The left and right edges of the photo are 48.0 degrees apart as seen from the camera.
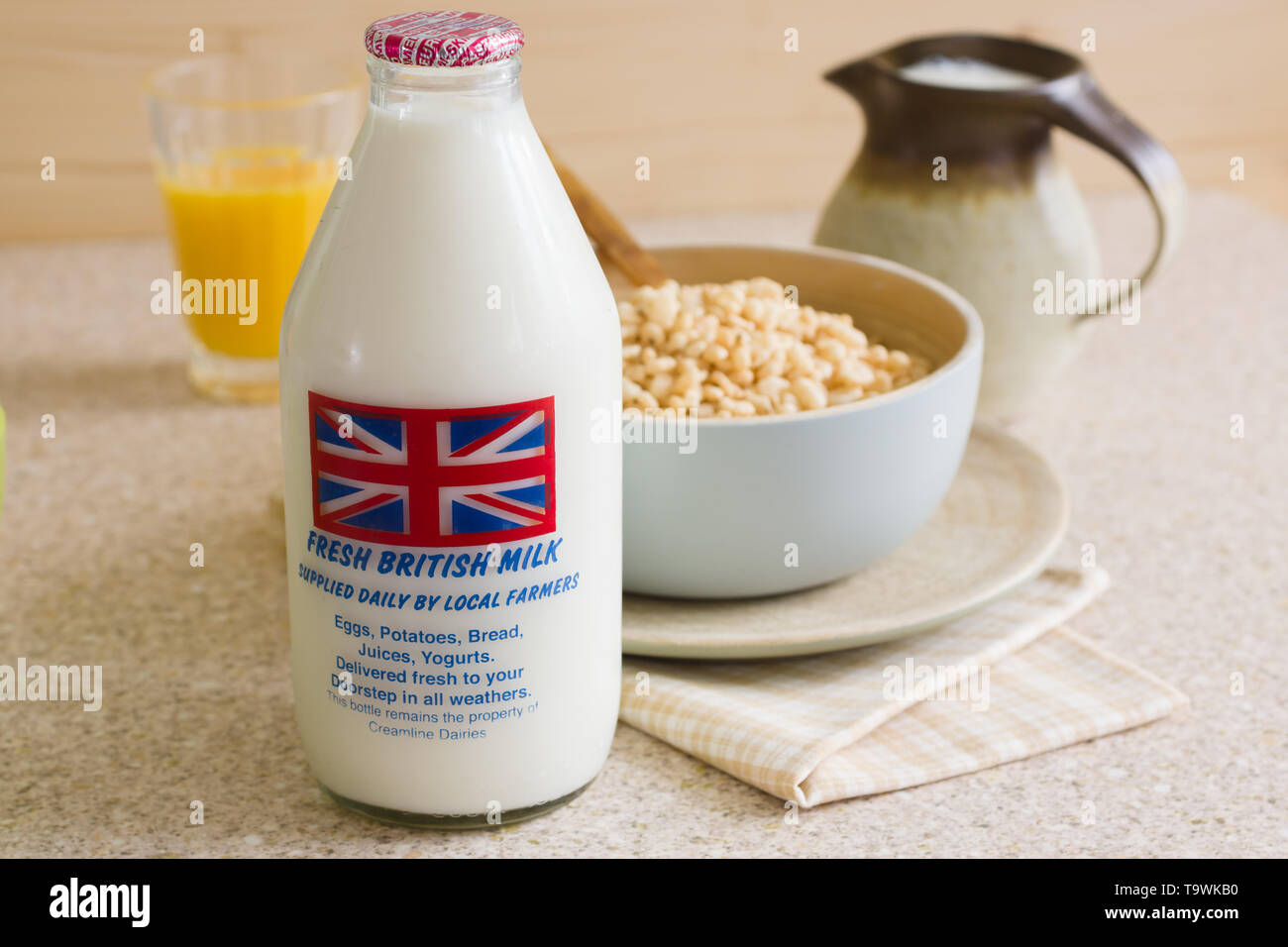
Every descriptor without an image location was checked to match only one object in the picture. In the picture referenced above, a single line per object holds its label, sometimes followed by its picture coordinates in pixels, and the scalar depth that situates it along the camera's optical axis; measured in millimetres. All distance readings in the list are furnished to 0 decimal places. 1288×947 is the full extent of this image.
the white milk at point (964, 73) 974
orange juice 1000
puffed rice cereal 707
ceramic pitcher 908
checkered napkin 619
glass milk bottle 506
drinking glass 1002
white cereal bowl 662
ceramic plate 671
